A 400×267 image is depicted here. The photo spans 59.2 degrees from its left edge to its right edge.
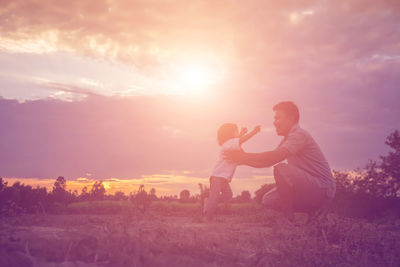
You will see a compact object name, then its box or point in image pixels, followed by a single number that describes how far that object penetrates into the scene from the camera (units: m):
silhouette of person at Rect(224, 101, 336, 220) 5.68
